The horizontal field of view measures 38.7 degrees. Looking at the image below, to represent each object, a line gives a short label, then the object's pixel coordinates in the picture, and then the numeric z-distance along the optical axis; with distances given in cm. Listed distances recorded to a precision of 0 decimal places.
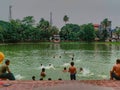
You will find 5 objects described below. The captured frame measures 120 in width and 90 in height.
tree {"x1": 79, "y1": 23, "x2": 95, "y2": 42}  6177
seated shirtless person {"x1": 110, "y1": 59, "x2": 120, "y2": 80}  744
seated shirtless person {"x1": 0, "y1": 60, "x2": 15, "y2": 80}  723
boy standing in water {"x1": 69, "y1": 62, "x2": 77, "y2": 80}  919
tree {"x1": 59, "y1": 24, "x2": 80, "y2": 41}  6212
